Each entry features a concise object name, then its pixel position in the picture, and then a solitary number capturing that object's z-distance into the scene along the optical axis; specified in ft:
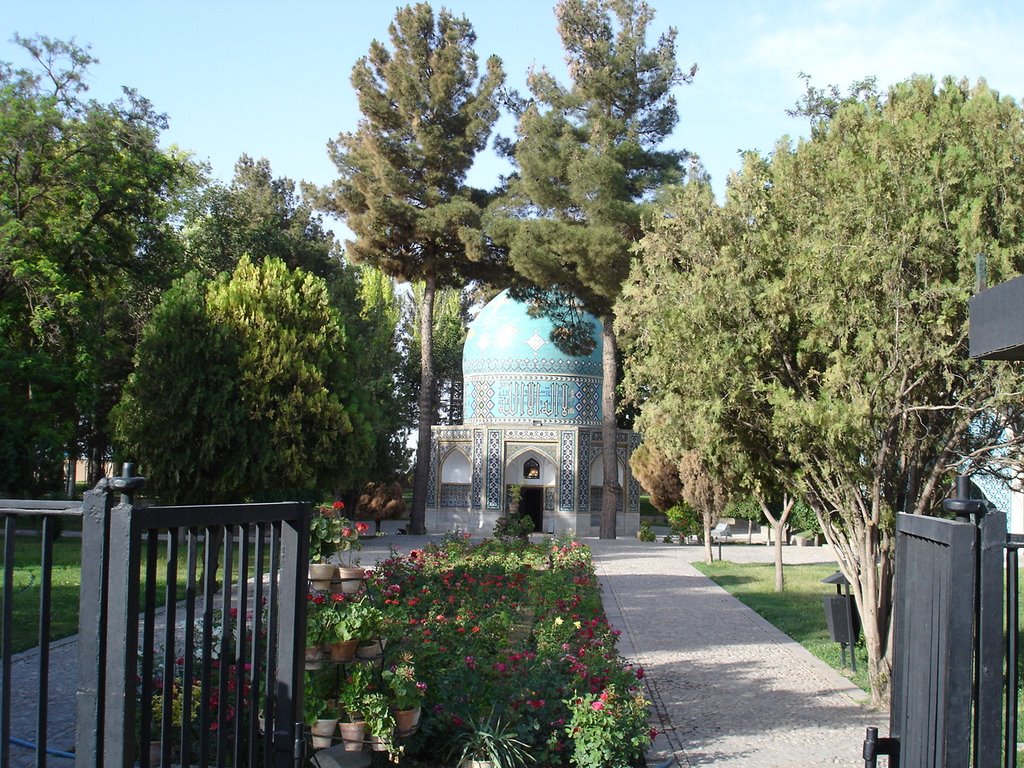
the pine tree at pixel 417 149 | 94.68
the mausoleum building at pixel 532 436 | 106.42
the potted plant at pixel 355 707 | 19.02
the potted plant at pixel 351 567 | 20.93
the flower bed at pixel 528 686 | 19.85
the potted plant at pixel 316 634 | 18.81
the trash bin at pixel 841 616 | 30.76
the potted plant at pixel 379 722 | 18.97
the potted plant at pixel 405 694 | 19.29
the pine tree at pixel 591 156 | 81.82
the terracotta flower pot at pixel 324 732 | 18.92
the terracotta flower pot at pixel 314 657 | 19.04
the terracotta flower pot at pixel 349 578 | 20.89
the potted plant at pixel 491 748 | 19.48
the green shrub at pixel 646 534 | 99.04
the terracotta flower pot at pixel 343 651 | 19.20
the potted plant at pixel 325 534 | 24.03
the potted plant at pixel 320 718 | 18.76
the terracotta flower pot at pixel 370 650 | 19.66
